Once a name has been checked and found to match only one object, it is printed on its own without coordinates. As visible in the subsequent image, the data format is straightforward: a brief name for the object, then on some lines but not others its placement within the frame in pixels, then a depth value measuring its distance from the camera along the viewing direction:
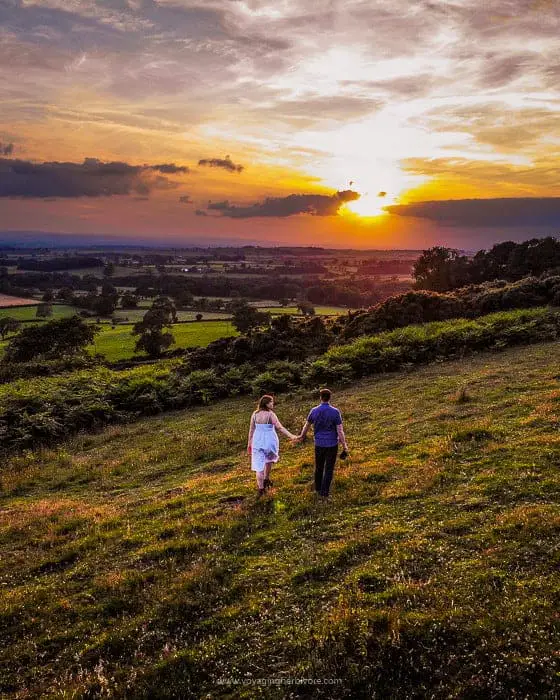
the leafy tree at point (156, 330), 82.31
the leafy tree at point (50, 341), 71.25
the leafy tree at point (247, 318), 97.10
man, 12.91
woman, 13.65
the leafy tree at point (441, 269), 80.11
